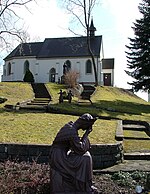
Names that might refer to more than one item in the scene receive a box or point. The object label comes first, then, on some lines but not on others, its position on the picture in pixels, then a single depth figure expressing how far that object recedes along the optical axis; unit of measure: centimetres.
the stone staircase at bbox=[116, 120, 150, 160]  1039
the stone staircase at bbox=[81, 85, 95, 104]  3187
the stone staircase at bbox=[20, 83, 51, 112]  2195
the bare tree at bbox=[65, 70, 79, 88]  3547
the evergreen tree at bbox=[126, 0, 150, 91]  3375
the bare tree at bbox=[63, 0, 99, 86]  4012
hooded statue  594
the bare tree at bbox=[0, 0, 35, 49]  2701
